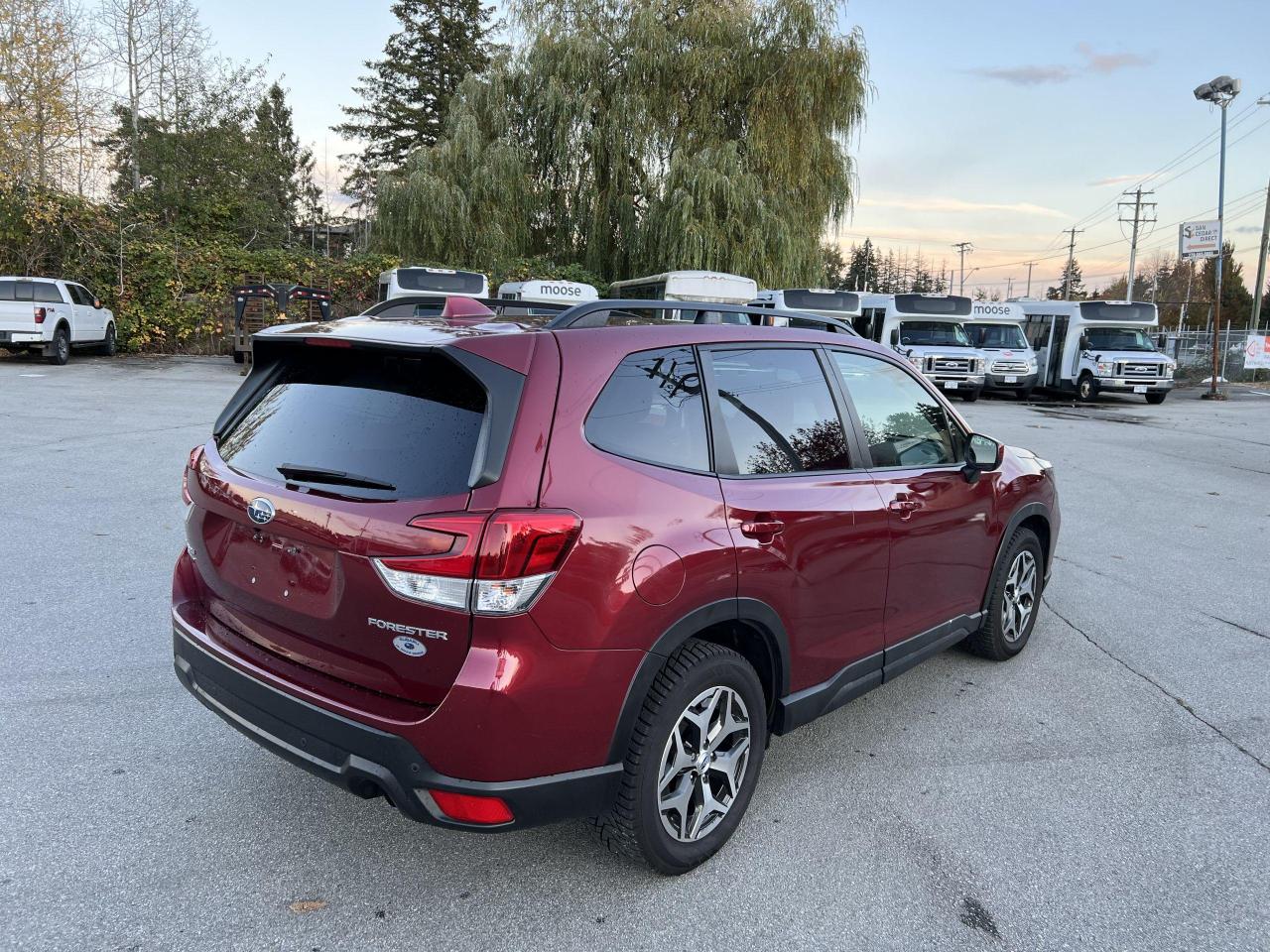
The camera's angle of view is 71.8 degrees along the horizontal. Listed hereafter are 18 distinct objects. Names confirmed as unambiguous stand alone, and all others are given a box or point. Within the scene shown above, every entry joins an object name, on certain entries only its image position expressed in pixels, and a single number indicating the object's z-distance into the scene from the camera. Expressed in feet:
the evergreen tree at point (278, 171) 95.04
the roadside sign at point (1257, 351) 90.74
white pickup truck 60.29
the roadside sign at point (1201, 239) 94.89
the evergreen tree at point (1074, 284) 389.33
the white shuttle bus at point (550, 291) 61.11
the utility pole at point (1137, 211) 244.22
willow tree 79.15
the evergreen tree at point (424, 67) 143.43
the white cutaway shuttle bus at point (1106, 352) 75.25
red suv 7.53
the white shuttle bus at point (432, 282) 60.80
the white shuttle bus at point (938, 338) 72.69
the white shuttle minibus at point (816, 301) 67.77
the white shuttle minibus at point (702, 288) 60.90
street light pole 85.81
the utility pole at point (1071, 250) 328.70
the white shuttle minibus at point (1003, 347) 75.77
